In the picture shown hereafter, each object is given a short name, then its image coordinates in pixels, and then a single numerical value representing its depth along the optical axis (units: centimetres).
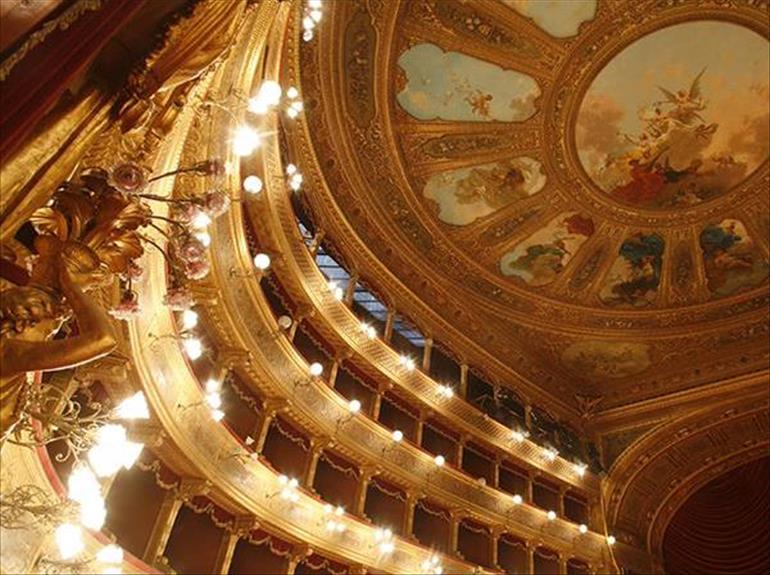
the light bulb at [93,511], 416
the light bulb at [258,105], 569
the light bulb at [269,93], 533
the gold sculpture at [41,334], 307
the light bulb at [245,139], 541
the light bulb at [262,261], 758
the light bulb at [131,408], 399
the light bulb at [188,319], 678
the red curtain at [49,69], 296
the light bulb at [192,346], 642
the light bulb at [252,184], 579
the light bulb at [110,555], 621
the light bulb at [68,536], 481
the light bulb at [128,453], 388
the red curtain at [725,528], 1705
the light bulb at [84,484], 409
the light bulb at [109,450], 381
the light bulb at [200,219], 488
